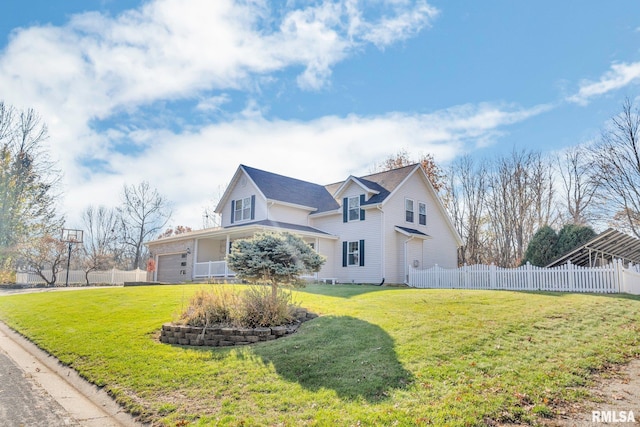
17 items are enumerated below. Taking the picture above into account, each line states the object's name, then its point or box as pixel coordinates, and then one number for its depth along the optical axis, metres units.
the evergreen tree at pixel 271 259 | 10.36
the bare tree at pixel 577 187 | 30.03
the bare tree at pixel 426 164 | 36.50
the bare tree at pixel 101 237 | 48.72
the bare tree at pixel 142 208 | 45.66
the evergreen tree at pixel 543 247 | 20.28
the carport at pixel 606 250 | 16.83
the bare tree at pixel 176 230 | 47.15
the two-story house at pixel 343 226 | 22.34
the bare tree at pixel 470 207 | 34.28
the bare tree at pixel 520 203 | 32.78
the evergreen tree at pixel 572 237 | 19.38
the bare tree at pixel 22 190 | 27.34
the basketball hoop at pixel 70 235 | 29.17
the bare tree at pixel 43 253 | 28.42
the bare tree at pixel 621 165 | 25.47
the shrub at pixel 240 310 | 9.38
